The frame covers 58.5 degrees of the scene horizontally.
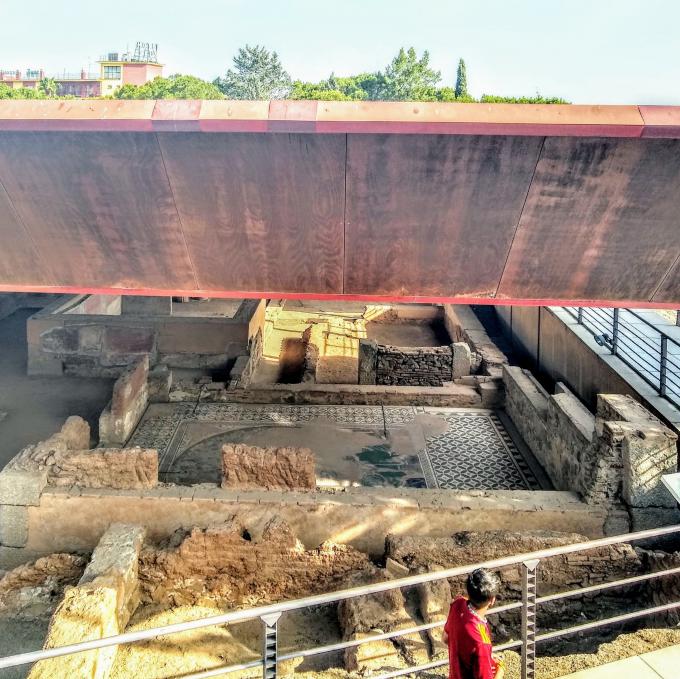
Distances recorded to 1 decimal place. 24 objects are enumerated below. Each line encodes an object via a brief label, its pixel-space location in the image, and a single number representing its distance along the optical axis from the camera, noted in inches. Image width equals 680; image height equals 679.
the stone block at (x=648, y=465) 186.7
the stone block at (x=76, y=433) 233.0
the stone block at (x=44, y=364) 380.5
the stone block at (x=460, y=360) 355.9
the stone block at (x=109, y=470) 205.8
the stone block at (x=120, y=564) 168.4
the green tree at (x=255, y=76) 1659.7
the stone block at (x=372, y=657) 146.6
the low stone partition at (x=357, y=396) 328.8
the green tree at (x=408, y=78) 1565.0
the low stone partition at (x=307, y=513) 197.6
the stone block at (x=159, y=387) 331.3
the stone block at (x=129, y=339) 380.2
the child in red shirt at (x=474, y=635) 101.1
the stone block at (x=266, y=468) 204.4
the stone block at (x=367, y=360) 360.2
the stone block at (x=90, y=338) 376.5
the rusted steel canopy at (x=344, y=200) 134.9
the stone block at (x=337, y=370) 394.3
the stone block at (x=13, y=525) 202.2
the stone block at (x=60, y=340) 376.2
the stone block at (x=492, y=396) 328.5
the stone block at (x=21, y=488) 201.0
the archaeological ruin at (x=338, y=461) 139.6
